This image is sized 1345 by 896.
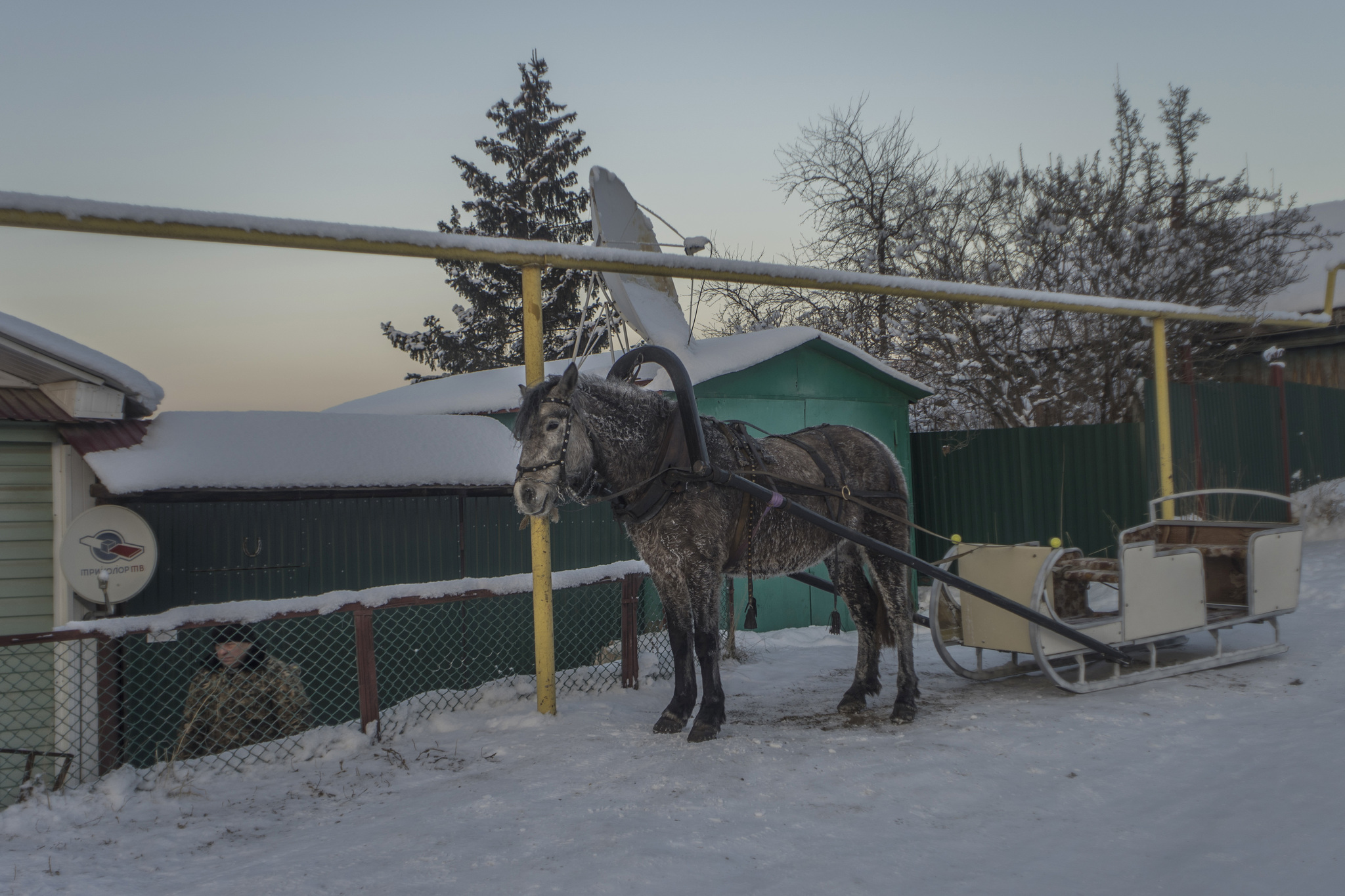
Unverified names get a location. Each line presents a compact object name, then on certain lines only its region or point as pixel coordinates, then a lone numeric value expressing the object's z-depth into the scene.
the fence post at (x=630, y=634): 5.80
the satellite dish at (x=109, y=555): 4.79
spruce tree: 25.83
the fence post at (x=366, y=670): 4.62
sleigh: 5.23
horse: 4.10
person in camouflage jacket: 4.82
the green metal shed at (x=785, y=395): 8.60
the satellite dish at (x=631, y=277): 7.11
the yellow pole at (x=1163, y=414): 7.22
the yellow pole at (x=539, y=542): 4.79
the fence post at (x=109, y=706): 4.51
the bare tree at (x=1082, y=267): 11.44
